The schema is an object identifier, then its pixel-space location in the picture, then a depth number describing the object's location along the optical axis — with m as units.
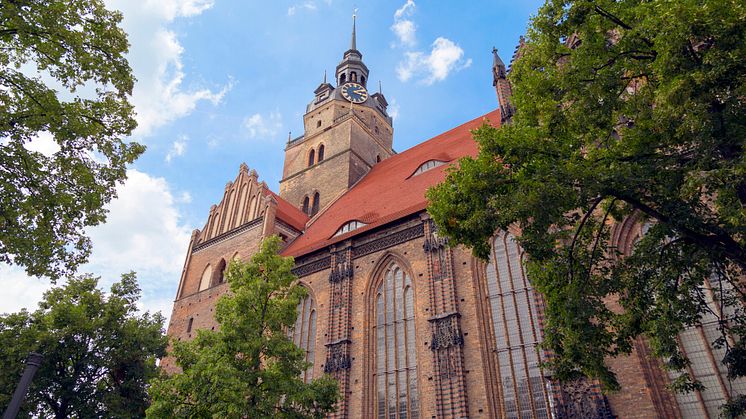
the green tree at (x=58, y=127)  7.86
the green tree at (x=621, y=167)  6.62
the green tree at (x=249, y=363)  9.97
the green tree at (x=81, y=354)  14.52
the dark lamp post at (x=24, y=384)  7.82
